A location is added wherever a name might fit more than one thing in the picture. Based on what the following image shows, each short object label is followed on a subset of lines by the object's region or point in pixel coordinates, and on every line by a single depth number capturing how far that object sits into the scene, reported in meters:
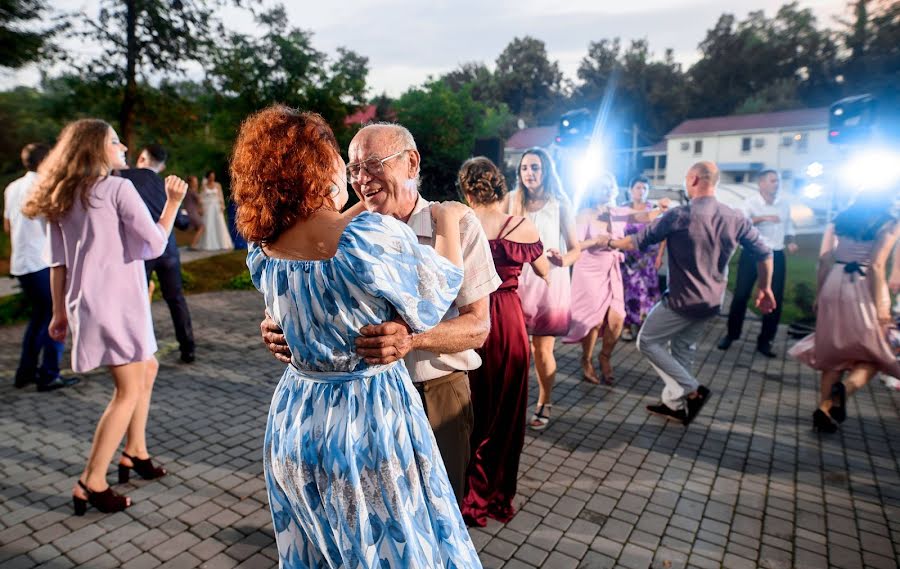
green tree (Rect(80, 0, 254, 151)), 14.56
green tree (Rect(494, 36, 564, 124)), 88.75
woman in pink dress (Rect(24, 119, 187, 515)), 3.19
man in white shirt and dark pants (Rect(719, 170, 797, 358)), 7.14
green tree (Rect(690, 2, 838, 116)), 67.69
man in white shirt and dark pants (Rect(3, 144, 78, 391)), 5.37
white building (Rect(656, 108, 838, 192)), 47.84
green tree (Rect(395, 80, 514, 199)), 23.20
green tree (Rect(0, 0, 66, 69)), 11.37
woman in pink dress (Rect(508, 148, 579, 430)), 4.64
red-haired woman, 1.60
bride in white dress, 15.52
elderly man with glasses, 1.82
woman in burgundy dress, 3.45
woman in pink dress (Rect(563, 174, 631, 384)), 6.06
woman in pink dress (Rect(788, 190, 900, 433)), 4.58
